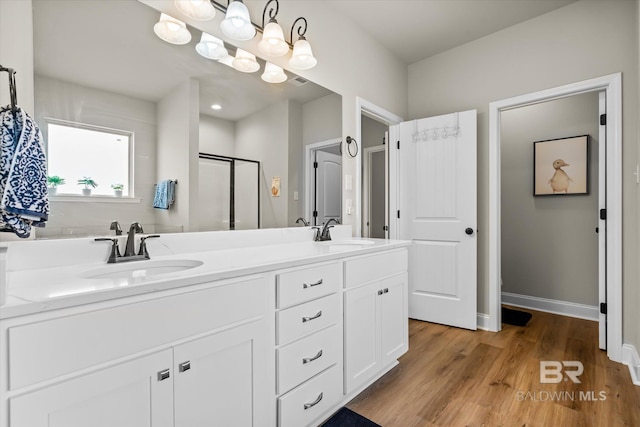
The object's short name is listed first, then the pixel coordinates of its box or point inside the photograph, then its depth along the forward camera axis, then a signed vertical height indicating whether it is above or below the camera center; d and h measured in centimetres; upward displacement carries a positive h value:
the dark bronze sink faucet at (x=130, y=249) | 130 -16
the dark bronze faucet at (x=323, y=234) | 231 -17
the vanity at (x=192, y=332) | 77 -40
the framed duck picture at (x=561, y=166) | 317 +45
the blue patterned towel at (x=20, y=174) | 90 +11
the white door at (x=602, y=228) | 237 -14
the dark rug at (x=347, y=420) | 156 -106
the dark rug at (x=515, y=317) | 305 -109
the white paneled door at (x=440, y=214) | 288 -4
